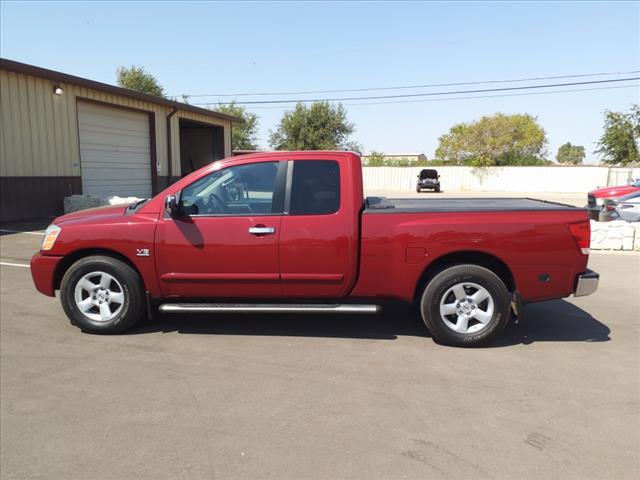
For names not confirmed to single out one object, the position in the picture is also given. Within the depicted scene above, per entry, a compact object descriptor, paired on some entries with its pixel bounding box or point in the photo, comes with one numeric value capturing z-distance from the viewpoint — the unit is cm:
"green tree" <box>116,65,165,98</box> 5344
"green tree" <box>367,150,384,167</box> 4947
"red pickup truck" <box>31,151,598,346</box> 479
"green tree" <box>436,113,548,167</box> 6006
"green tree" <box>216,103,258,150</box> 5715
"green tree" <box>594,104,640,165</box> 3903
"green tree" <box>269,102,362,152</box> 5291
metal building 1418
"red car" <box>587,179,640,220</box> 1455
